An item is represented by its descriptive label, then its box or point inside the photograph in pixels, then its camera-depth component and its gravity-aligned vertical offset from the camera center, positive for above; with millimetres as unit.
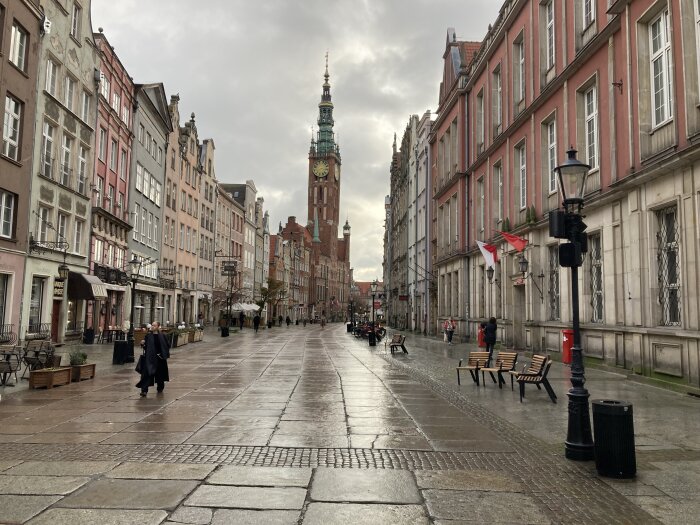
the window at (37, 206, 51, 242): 24781 +3782
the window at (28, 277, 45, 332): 24547 +316
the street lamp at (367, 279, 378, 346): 32000 -1360
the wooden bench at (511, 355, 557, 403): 11461 -1210
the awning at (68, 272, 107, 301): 28766 +1177
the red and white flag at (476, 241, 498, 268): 25733 +2946
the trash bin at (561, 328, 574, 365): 18859 -945
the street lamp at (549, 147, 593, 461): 7610 +1282
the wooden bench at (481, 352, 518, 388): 13570 -1147
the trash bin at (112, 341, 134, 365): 19312 -1414
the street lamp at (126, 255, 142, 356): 19734 -750
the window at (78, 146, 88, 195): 29359 +7433
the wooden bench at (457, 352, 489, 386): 14352 -1159
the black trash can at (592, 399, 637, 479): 6285 -1363
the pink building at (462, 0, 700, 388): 13172 +4559
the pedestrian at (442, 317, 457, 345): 33375 -771
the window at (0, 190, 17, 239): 21859 +3728
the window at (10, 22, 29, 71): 22203 +10399
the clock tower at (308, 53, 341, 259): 143625 +31691
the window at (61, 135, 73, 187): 27281 +7217
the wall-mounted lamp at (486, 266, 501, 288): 27047 +1897
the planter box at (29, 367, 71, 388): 13023 -1550
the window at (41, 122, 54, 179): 25047 +7085
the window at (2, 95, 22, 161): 21719 +7069
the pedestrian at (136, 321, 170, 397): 12234 -1066
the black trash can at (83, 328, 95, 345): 29422 -1306
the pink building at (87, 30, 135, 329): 32344 +7449
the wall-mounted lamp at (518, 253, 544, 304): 22891 +1733
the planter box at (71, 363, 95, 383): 14453 -1576
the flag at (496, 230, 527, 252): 22469 +2995
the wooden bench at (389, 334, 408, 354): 25747 -1260
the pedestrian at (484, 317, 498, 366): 20094 -613
